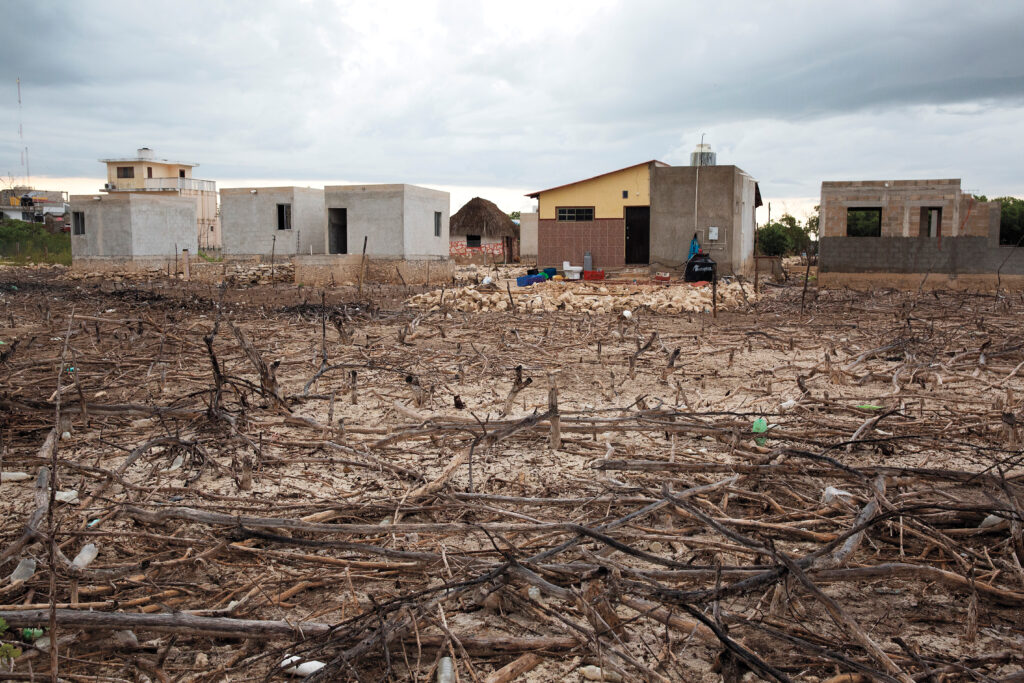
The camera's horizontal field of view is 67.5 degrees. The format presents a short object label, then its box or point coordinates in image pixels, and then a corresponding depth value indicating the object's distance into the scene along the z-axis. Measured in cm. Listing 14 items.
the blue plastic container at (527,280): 2091
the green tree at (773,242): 3891
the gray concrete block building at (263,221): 2780
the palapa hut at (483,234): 4444
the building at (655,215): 2438
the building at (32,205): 6084
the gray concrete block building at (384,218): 2558
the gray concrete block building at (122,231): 2850
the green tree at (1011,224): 3466
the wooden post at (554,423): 438
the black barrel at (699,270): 2180
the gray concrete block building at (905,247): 1880
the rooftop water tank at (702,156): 2791
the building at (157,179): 5788
